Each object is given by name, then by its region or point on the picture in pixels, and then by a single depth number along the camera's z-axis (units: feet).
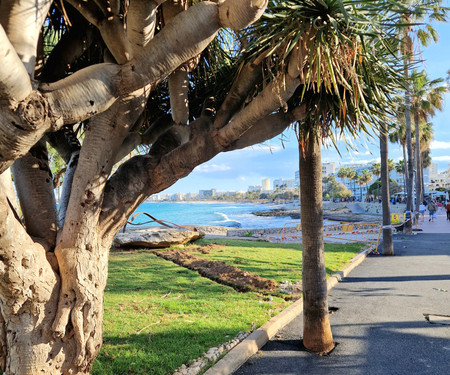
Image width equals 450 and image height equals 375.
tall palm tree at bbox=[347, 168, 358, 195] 313.12
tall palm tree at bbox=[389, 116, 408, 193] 116.57
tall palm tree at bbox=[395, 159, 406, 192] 225.97
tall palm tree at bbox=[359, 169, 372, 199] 260.62
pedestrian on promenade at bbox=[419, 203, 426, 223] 79.26
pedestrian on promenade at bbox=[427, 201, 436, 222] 84.33
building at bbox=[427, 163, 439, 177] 558.85
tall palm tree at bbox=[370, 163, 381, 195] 240.40
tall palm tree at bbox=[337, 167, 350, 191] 319.27
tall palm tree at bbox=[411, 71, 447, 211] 77.61
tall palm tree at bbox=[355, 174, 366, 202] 264.19
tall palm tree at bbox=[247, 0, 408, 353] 9.77
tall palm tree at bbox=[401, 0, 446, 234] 48.26
